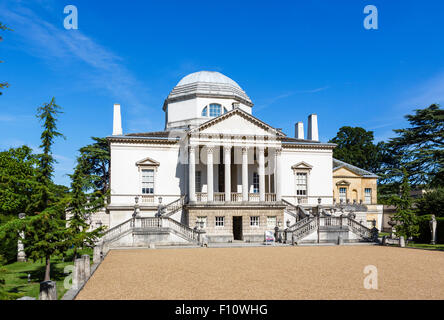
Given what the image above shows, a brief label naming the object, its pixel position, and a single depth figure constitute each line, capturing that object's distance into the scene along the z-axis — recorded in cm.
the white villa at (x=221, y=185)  2827
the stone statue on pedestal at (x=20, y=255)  2387
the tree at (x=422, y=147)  3556
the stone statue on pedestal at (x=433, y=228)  2835
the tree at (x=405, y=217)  2706
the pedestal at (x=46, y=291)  832
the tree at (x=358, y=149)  6669
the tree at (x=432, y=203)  3136
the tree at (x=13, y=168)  3641
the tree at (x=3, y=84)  806
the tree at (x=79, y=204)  1591
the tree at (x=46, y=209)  1455
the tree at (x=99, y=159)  4872
